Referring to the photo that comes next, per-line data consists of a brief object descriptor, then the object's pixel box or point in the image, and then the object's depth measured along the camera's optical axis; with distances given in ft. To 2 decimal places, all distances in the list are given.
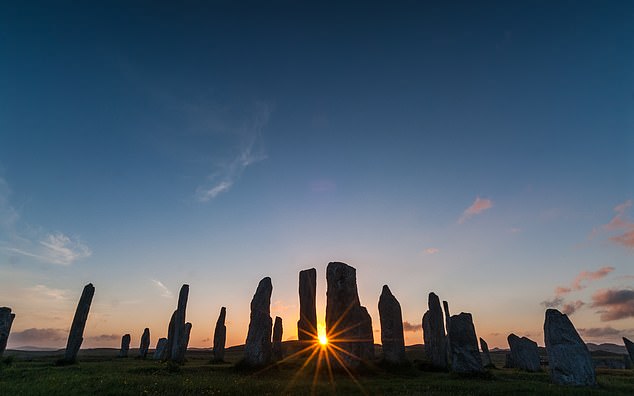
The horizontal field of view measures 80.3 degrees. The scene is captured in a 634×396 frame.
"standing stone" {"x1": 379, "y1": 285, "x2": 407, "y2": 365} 88.48
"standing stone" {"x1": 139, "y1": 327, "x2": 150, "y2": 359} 130.90
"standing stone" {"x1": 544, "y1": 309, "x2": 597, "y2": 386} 57.52
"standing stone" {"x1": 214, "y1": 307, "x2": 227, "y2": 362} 119.24
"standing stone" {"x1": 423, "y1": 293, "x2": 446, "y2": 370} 89.86
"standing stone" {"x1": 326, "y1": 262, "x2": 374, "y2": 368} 70.85
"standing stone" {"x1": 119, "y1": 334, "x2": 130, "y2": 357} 147.95
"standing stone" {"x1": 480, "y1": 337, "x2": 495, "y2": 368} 101.61
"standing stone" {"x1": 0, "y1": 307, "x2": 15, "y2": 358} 75.46
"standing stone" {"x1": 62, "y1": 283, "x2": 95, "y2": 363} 87.49
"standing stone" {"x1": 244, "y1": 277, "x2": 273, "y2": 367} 75.20
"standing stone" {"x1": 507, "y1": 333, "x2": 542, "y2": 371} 96.82
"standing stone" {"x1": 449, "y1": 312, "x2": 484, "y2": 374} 68.85
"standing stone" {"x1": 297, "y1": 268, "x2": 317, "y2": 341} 102.42
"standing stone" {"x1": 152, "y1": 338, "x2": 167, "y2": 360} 127.29
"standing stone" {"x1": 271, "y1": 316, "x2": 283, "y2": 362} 97.83
